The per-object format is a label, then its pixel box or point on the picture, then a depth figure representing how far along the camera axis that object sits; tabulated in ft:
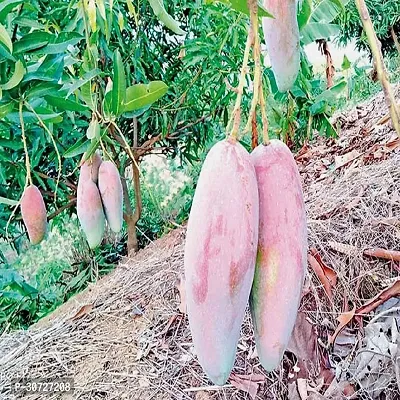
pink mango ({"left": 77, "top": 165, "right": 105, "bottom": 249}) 2.54
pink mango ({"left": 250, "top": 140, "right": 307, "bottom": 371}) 1.20
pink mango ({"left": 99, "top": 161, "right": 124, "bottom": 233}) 2.52
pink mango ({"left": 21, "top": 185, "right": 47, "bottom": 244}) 2.63
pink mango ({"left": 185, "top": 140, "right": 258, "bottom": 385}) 1.13
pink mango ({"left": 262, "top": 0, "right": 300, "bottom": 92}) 1.34
